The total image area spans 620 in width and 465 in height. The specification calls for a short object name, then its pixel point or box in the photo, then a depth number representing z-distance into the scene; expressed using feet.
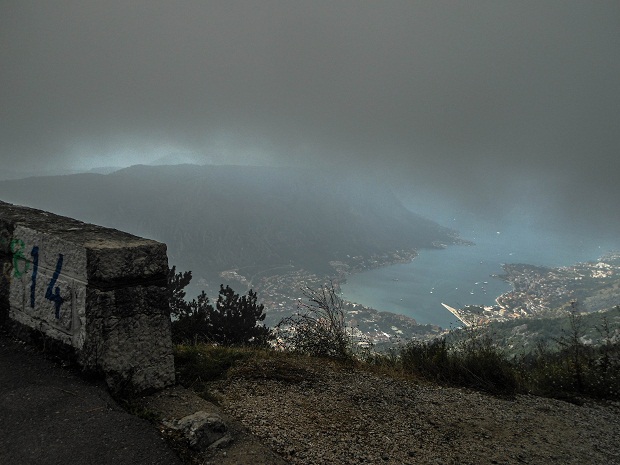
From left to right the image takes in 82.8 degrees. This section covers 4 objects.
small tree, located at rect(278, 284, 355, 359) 17.93
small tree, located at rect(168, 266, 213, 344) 26.57
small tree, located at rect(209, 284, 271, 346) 35.12
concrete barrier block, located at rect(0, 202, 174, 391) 8.41
